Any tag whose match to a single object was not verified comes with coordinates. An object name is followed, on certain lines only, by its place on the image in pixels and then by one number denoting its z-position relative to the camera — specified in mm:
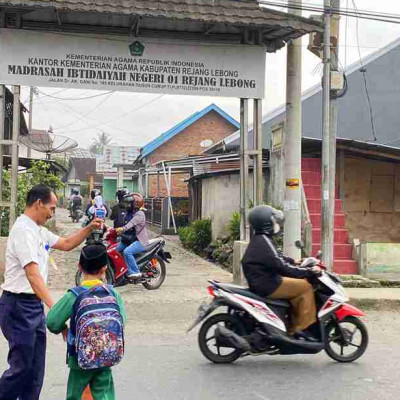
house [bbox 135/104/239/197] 34844
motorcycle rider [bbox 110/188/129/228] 12281
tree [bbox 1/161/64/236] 14636
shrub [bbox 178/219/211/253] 16156
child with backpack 3529
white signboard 9672
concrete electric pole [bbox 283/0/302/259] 9859
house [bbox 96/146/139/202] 42906
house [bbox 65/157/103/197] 68438
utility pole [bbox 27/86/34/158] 33938
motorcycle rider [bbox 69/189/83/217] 27578
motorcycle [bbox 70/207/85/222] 27156
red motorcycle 9594
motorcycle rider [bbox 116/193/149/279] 9508
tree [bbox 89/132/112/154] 108000
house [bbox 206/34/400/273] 12477
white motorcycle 5797
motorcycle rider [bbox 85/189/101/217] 14178
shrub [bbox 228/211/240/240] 13662
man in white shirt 3967
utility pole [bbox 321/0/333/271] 10203
